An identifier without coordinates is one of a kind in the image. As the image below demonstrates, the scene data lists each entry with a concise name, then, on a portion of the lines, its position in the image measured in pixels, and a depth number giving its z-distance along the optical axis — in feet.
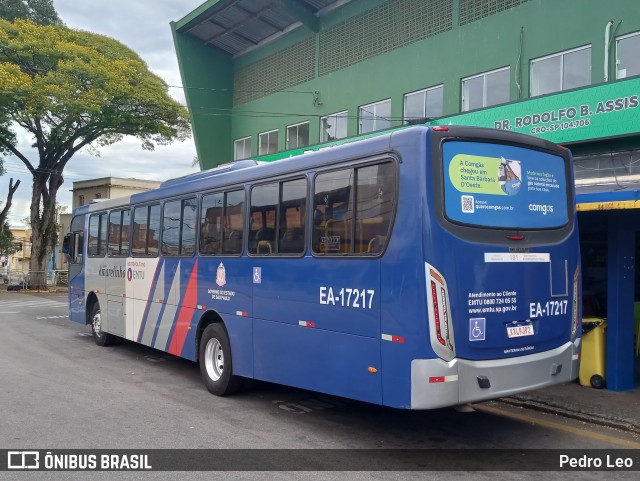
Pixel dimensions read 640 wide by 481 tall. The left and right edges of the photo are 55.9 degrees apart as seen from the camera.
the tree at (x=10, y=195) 123.65
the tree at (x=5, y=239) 132.67
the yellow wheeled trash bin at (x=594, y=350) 29.63
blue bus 18.38
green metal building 35.06
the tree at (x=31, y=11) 119.55
